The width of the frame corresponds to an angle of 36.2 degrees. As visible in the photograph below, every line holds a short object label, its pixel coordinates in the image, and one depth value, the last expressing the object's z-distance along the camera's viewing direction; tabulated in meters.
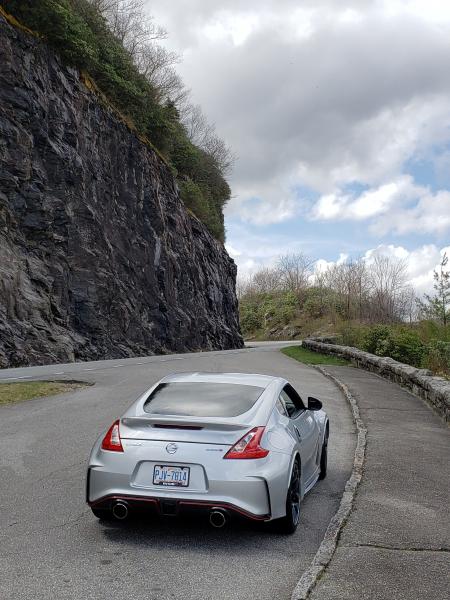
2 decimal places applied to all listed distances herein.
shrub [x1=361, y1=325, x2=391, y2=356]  28.54
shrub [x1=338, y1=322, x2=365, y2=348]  37.16
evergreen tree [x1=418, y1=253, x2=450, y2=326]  24.70
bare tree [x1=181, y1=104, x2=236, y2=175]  67.71
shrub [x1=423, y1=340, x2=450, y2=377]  20.36
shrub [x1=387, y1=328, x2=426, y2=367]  25.73
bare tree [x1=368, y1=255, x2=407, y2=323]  62.73
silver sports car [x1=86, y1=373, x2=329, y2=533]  5.49
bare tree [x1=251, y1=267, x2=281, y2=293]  113.44
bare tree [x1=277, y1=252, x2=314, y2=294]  105.95
